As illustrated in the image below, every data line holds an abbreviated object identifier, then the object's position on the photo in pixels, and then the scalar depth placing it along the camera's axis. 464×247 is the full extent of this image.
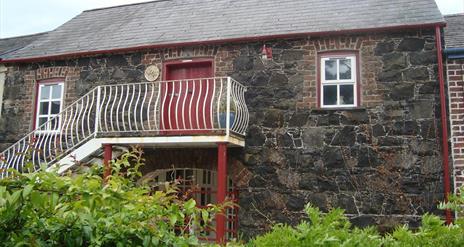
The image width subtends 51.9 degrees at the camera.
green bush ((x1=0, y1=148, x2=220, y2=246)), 2.22
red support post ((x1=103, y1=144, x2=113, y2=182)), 8.91
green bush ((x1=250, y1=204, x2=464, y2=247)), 2.86
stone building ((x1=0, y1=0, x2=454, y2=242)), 8.42
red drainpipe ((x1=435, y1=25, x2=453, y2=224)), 8.04
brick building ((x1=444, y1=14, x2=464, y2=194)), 8.21
